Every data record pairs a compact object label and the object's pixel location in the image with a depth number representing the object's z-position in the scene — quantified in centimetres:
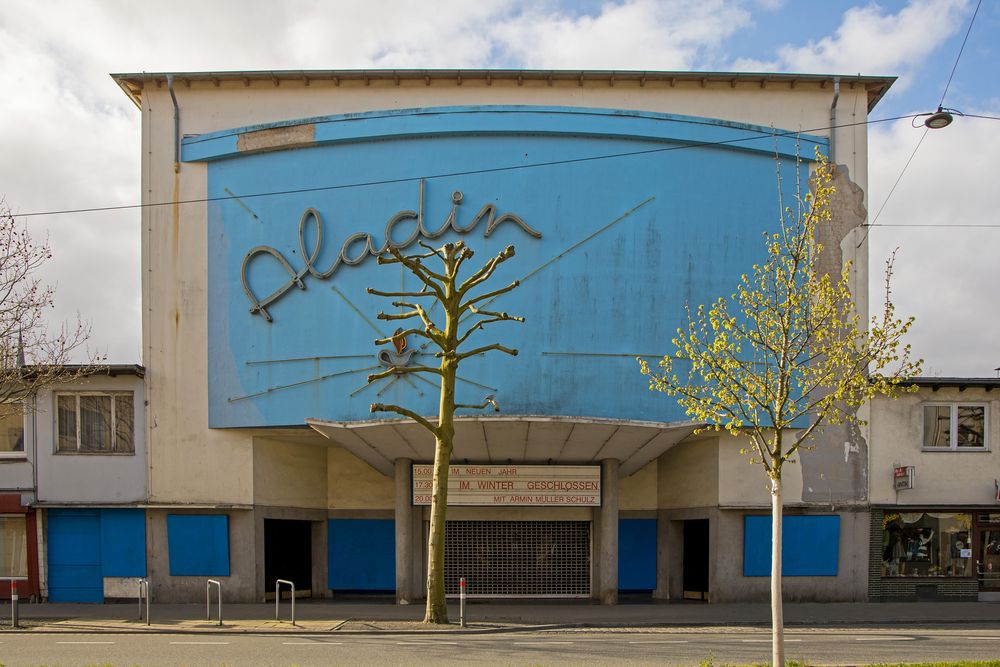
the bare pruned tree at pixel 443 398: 1580
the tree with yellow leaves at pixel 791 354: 1097
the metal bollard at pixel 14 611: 1638
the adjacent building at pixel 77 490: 2117
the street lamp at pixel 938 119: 1567
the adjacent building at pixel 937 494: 2139
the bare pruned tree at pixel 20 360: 1703
